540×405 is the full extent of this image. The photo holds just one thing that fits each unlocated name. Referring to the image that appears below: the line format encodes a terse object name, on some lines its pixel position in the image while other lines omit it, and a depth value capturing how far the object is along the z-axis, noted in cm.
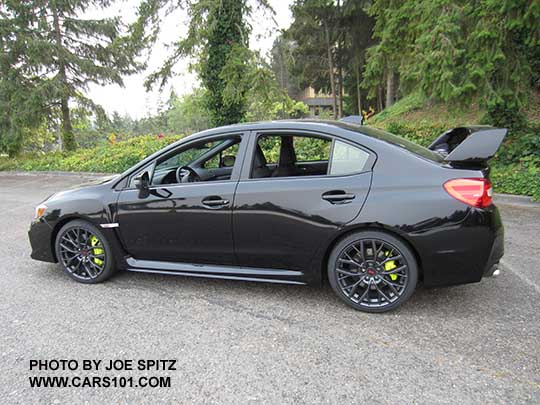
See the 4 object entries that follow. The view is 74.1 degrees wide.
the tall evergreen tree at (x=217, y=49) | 1126
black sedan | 267
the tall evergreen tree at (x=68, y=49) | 1329
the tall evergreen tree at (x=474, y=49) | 629
